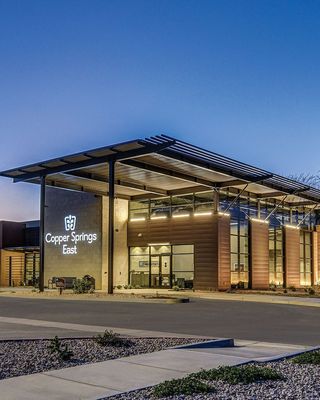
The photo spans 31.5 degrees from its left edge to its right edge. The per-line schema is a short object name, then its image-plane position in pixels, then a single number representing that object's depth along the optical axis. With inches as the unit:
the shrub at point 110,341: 388.5
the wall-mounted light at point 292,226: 1653.8
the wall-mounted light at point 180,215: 1407.2
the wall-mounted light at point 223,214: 1359.5
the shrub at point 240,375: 265.1
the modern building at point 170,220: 1273.4
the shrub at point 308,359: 313.8
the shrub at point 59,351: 329.1
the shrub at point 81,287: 1182.3
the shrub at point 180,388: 239.5
